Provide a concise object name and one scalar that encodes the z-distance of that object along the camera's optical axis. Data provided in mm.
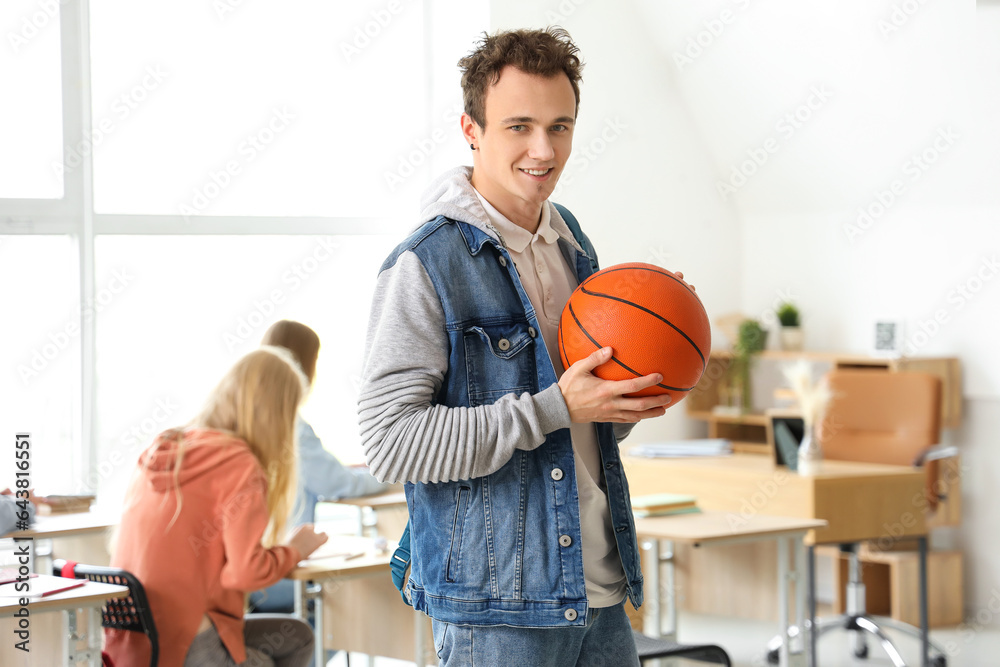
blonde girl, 2838
